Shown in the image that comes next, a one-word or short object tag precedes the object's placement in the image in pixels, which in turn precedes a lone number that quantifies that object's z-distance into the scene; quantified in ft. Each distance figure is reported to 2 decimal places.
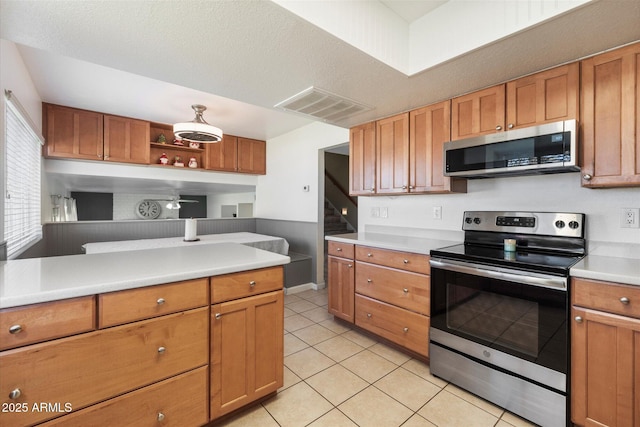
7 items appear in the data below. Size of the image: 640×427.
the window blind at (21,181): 6.47
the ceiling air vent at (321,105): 7.22
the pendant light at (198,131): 10.03
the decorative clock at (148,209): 20.51
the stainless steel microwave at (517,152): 5.37
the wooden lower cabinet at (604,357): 4.09
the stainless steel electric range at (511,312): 4.75
